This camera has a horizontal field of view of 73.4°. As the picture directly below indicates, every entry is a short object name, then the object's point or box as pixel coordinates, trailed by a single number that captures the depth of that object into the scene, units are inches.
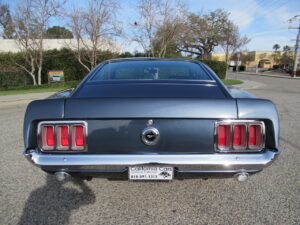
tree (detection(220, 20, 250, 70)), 1513.3
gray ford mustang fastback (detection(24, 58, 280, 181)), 63.0
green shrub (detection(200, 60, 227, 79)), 732.0
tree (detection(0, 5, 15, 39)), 492.4
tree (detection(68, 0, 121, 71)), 511.8
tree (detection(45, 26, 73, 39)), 585.9
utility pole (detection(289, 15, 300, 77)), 1174.6
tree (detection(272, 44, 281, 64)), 2740.2
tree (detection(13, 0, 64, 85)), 483.2
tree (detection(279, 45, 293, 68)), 2306.5
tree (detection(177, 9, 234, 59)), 1298.0
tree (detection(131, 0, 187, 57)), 589.6
